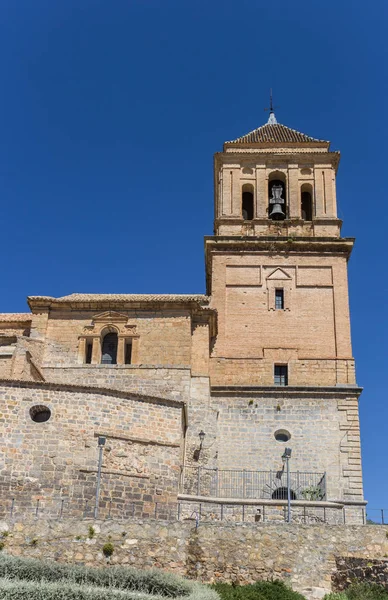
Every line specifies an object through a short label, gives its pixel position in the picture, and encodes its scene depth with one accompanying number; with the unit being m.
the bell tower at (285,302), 26.70
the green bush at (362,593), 17.33
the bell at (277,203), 32.12
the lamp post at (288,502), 21.09
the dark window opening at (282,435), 26.77
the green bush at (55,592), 14.12
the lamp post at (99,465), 19.73
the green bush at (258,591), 16.11
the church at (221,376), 21.09
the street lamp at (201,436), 25.36
